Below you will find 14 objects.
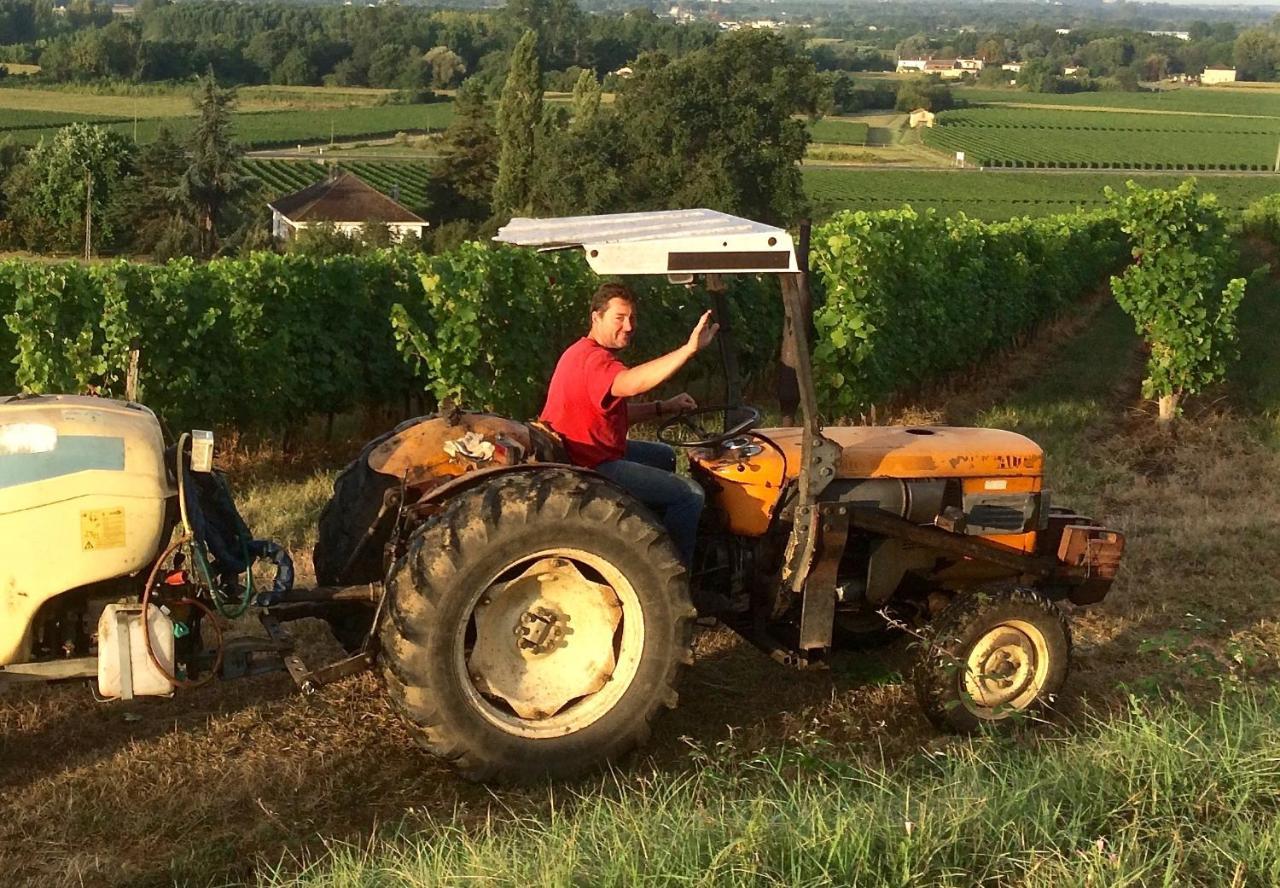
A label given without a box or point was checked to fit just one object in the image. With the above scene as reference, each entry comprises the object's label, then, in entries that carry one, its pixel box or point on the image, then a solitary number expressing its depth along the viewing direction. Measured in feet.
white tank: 14.26
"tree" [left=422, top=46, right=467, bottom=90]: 400.67
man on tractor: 16.97
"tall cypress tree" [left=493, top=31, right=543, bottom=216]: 194.18
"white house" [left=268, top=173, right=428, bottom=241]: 182.29
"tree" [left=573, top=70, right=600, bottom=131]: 187.85
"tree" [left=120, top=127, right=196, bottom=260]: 186.09
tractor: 14.73
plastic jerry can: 14.61
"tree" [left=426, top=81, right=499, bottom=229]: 213.87
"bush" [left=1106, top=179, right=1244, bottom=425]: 47.37
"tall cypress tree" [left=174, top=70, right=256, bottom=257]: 187.42
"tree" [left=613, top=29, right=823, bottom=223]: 164.66
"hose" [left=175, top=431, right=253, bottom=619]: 15.10
